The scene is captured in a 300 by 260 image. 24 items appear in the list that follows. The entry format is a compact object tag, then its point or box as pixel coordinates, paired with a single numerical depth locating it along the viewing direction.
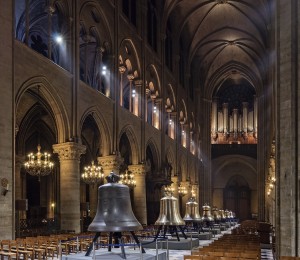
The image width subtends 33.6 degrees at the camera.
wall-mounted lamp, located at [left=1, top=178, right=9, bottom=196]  16.30
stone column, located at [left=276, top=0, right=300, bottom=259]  12.89
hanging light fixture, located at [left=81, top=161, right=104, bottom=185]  25.23
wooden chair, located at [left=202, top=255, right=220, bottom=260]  10.90
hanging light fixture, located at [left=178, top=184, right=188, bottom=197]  44.40
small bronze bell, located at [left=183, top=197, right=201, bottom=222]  23.06
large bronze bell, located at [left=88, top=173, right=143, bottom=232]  9.97
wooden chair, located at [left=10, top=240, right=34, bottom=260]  13.96
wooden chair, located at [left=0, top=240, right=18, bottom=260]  13.49
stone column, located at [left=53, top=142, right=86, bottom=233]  21.62
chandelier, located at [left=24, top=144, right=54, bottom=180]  21.06
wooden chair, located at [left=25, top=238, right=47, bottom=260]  14.48
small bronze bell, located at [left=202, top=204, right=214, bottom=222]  27.66
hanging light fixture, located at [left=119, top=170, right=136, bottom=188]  29.69
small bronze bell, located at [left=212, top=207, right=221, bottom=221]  38.55
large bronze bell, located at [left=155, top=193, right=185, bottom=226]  16.36
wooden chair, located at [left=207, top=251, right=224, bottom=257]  12.12
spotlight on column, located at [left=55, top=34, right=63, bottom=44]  21.88
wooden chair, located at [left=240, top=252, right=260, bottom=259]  11.59
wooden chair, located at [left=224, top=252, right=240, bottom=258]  11.82
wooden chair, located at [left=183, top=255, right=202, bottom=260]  11.09
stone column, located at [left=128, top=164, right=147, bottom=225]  31.12
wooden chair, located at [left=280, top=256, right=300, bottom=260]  10.45
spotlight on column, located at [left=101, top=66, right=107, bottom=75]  26.83
